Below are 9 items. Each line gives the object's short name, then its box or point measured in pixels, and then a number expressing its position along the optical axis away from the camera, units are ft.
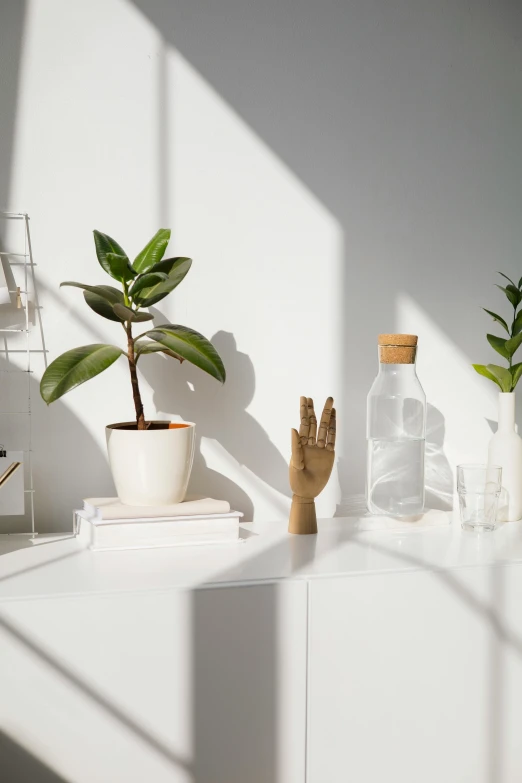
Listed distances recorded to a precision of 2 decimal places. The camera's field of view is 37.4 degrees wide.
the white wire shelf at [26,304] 5.44
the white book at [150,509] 4.88
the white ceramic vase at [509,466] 6.02
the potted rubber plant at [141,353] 4.86
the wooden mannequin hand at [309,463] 5.40
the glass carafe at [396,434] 5.78
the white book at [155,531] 4.85
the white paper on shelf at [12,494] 4.97
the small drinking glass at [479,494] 5.67
